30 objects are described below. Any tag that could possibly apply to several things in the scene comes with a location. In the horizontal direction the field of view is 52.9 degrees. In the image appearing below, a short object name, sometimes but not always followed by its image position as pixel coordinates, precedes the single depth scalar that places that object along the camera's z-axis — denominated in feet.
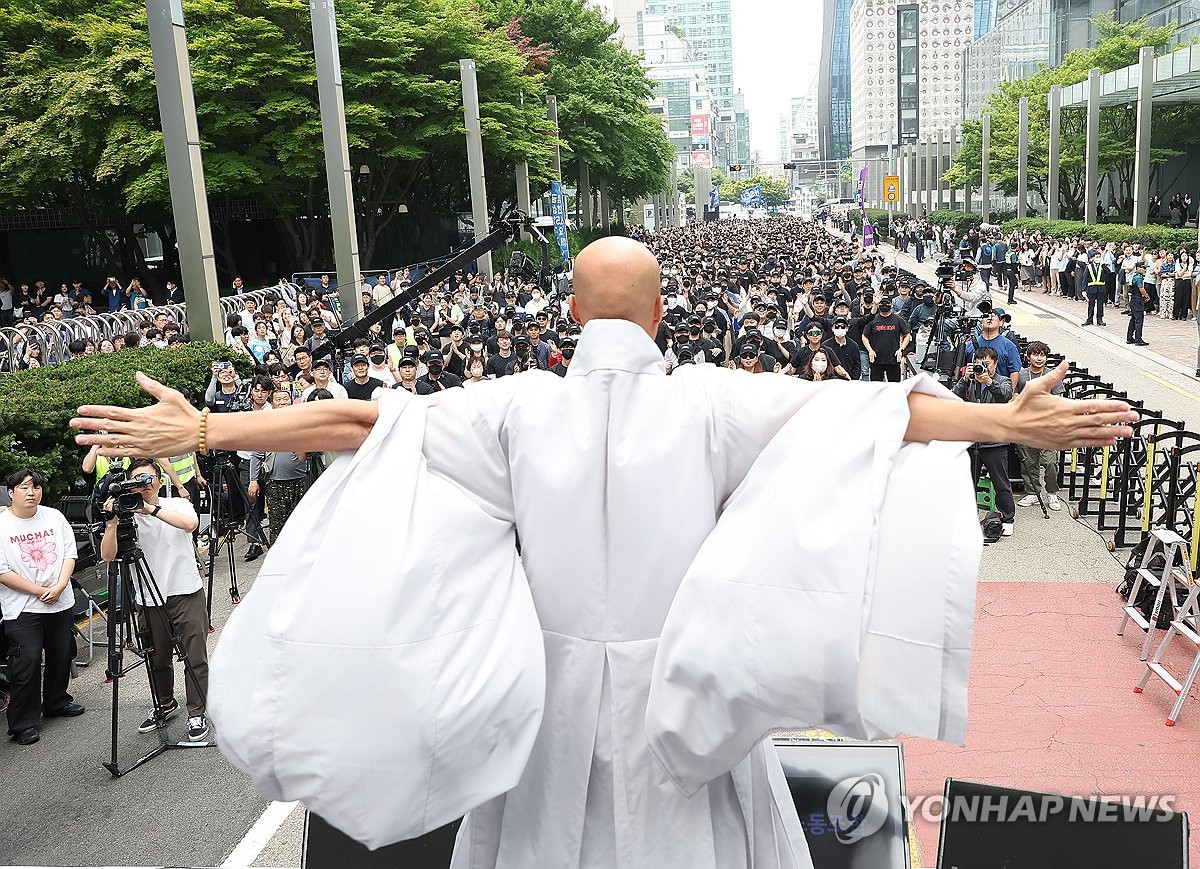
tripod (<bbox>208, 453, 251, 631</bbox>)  35.27
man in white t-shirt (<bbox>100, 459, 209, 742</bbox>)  24.61
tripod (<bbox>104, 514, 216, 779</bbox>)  22.97
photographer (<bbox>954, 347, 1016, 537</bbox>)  37.09
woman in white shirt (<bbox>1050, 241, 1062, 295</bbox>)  122.52
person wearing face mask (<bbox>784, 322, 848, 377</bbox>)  45.19
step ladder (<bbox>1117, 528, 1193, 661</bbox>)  25.41
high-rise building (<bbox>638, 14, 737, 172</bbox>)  647.97
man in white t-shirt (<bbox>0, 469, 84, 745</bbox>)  25.35
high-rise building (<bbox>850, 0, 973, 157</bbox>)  638.53
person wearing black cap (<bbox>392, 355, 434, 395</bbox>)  42.22
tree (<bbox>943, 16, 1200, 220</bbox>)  173.37
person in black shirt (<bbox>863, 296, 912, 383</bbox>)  51.93
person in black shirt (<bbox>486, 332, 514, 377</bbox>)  50.90
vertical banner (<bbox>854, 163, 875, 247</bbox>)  166.30
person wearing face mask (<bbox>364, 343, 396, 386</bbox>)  45.06
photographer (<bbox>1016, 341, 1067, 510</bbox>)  39.70
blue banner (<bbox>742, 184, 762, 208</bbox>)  505.25
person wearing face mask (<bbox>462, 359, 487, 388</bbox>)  47.60
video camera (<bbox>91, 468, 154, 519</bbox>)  22.75
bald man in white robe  8.32
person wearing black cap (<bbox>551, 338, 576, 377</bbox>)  47.09
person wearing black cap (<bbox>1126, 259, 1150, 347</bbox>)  78.64
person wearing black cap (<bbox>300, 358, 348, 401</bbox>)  41.06
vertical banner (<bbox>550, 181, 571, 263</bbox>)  127.05
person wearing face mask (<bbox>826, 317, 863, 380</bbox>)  50.70
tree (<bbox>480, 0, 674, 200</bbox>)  172.65
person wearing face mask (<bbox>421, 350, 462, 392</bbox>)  45.55
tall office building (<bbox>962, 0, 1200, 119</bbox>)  186.80
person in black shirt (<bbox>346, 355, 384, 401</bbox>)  42.22
